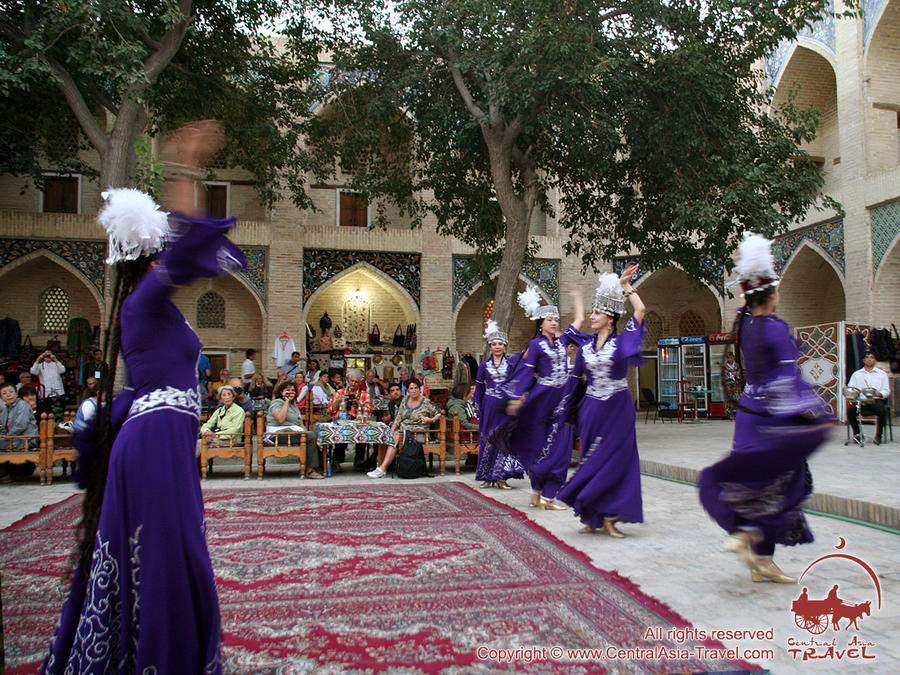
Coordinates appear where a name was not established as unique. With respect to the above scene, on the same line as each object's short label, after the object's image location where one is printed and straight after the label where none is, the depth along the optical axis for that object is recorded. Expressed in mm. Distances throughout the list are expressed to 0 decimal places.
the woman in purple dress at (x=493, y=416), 7488
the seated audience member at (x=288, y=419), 8924
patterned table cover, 8766
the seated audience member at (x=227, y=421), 8680
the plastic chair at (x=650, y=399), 17369
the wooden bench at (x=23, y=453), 8258
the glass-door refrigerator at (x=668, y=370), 19016
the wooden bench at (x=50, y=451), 8336
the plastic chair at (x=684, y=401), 17312
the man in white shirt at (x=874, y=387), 10773
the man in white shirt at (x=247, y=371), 16266
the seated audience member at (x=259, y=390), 14666
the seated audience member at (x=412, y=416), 9031
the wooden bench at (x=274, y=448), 8648
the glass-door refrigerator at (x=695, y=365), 18156
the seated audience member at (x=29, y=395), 9250
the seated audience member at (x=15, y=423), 8633
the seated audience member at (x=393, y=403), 9852
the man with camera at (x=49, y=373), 13984
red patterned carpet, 2779
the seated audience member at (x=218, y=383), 15789
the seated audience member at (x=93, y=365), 14648
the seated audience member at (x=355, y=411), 9406
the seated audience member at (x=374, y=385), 13961
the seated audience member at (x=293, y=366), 15750
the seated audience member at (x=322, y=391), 13039
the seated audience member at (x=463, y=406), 9352
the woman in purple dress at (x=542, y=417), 6160
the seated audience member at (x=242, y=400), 11294
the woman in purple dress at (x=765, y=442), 3330
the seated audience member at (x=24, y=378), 12643
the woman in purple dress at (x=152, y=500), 2143
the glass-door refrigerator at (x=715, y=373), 17561
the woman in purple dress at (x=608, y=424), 4883
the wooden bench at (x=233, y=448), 8492
